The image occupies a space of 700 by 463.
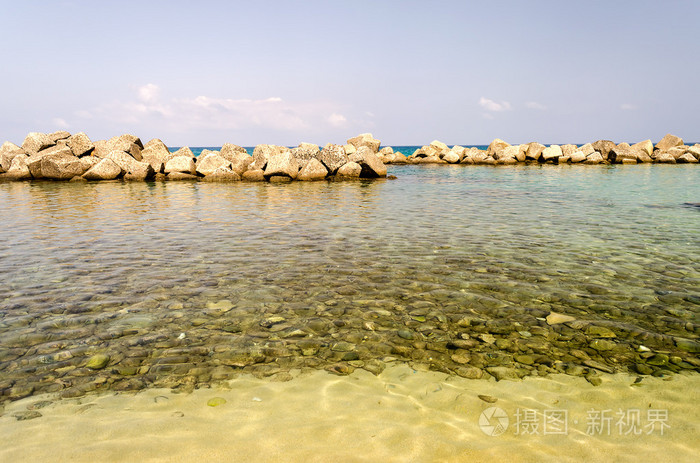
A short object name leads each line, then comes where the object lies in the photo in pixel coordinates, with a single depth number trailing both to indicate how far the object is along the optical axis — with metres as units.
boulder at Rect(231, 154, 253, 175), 26.50
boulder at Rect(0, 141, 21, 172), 27.23
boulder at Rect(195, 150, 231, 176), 26.25
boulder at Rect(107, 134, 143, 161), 27.72
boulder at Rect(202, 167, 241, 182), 25.69
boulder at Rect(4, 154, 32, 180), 25.86
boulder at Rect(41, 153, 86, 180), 25.02
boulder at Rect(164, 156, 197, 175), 26.67
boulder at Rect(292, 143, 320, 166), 27.13
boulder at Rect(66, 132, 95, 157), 27.59
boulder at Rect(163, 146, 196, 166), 28.20
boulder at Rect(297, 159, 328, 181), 25.84
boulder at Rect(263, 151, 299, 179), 24.95
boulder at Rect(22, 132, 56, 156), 28.30
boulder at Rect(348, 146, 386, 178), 27.39
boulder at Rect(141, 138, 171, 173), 27.67
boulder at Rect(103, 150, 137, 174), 25.73
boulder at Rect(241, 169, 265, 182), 26.00
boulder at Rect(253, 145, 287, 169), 26.12
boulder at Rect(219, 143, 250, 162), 28.55
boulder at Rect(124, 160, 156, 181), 25.66
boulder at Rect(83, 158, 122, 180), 24.75
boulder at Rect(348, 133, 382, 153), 44.92
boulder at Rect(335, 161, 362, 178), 27.09
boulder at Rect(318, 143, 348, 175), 27.27
